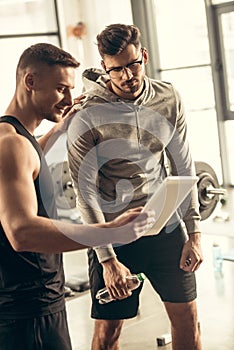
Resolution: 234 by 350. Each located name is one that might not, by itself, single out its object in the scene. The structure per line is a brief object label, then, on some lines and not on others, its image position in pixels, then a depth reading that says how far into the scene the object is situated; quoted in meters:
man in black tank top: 1.66
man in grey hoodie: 2.39
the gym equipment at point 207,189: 3.54
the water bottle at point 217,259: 4.32
